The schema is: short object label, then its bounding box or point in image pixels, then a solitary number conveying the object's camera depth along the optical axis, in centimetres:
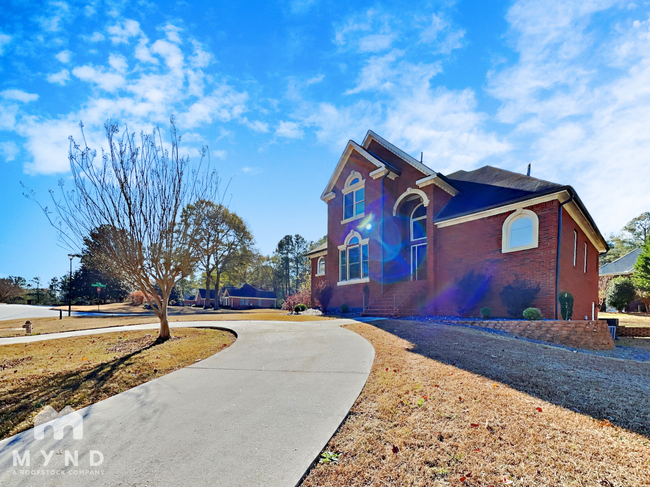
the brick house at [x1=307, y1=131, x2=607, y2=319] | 1156
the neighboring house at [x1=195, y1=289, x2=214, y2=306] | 5825
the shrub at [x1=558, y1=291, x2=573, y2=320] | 1056
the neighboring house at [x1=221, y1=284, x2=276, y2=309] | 5481
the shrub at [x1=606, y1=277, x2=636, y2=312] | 2516
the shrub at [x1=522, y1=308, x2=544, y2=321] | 1016
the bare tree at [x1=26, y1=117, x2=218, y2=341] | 773
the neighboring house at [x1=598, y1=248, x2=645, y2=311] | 2891
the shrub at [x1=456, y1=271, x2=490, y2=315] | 1276
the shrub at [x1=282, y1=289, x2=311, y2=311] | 2322
